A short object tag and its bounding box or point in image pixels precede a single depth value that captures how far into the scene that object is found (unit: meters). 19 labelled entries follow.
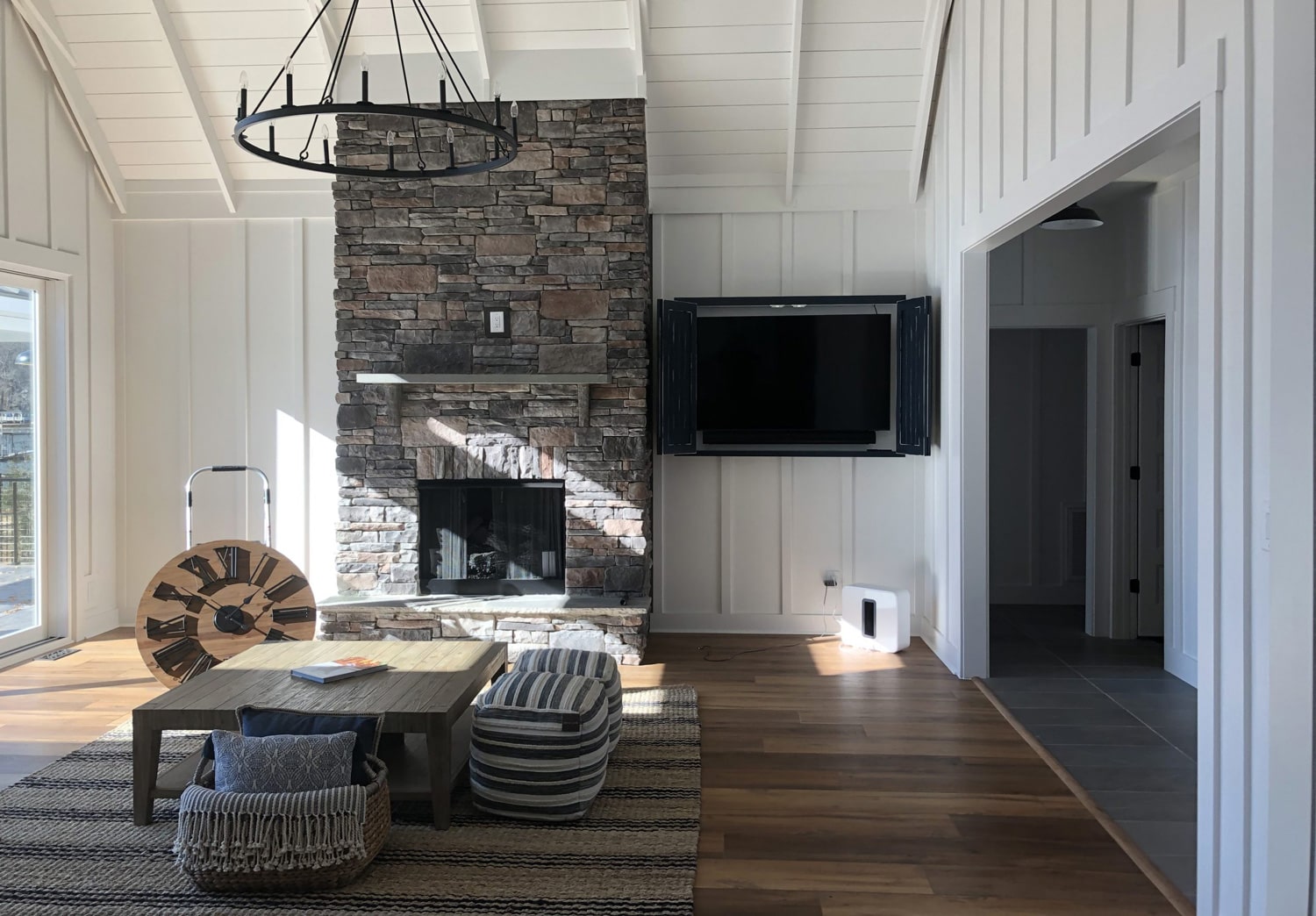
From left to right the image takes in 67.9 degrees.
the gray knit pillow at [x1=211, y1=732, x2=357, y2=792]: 2.83
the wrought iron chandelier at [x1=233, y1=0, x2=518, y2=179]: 2.76
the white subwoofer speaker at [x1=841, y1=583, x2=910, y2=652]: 5.63
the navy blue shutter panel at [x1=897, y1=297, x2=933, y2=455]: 5.65
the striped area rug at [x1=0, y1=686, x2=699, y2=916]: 2.74
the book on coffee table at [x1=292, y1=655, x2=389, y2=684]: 3.57
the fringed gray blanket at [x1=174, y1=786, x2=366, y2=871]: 2.72
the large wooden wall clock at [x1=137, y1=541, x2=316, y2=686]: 4.55
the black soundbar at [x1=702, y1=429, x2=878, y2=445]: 6.02
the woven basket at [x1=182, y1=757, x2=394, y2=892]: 2.76
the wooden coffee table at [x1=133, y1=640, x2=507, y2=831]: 3.19
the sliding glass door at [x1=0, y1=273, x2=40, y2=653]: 5.54
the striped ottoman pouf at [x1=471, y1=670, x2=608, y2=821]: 3.27
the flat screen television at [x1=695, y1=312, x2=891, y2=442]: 5.96
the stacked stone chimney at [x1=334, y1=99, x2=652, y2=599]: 5.55
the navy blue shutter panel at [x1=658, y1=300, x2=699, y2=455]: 5.89
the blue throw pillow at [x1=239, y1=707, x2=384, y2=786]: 3.03
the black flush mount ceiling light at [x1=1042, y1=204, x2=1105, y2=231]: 5.13
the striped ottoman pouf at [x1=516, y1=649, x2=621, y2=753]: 3.83
